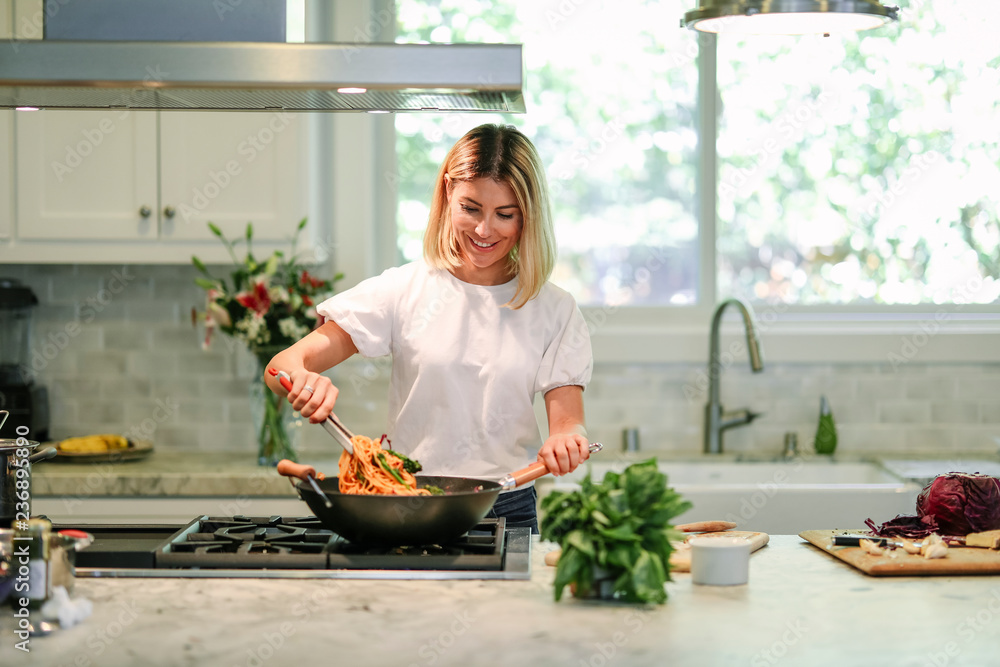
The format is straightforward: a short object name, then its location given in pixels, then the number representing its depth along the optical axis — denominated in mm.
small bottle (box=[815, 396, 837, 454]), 3326
